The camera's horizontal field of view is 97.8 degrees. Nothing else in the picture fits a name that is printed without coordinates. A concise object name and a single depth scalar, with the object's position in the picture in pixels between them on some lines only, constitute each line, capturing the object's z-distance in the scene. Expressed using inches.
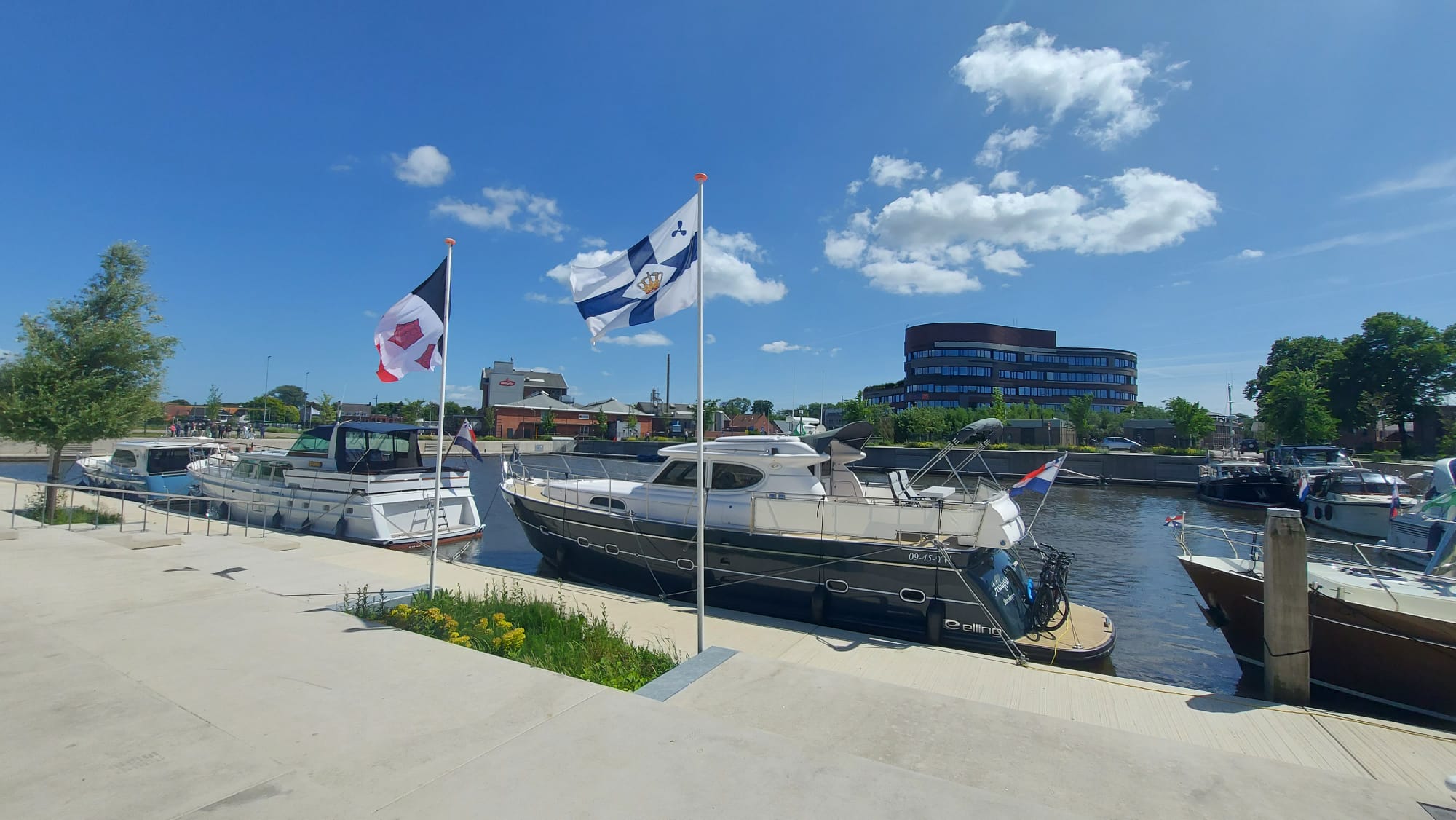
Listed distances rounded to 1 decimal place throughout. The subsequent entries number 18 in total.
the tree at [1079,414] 2689.5
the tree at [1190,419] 2217.0
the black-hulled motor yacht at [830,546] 382.3
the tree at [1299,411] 1888.5
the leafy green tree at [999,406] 2719.0
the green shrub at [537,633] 242.8
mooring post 262.2
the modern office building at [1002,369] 4126.5
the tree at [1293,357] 2755.9
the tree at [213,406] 2970.2
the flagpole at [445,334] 362.3
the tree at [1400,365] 2167.8
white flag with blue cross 285.9
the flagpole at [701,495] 273.6
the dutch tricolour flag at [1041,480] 403.5
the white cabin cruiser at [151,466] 894.4
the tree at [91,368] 539.8
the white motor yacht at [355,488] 666.8
